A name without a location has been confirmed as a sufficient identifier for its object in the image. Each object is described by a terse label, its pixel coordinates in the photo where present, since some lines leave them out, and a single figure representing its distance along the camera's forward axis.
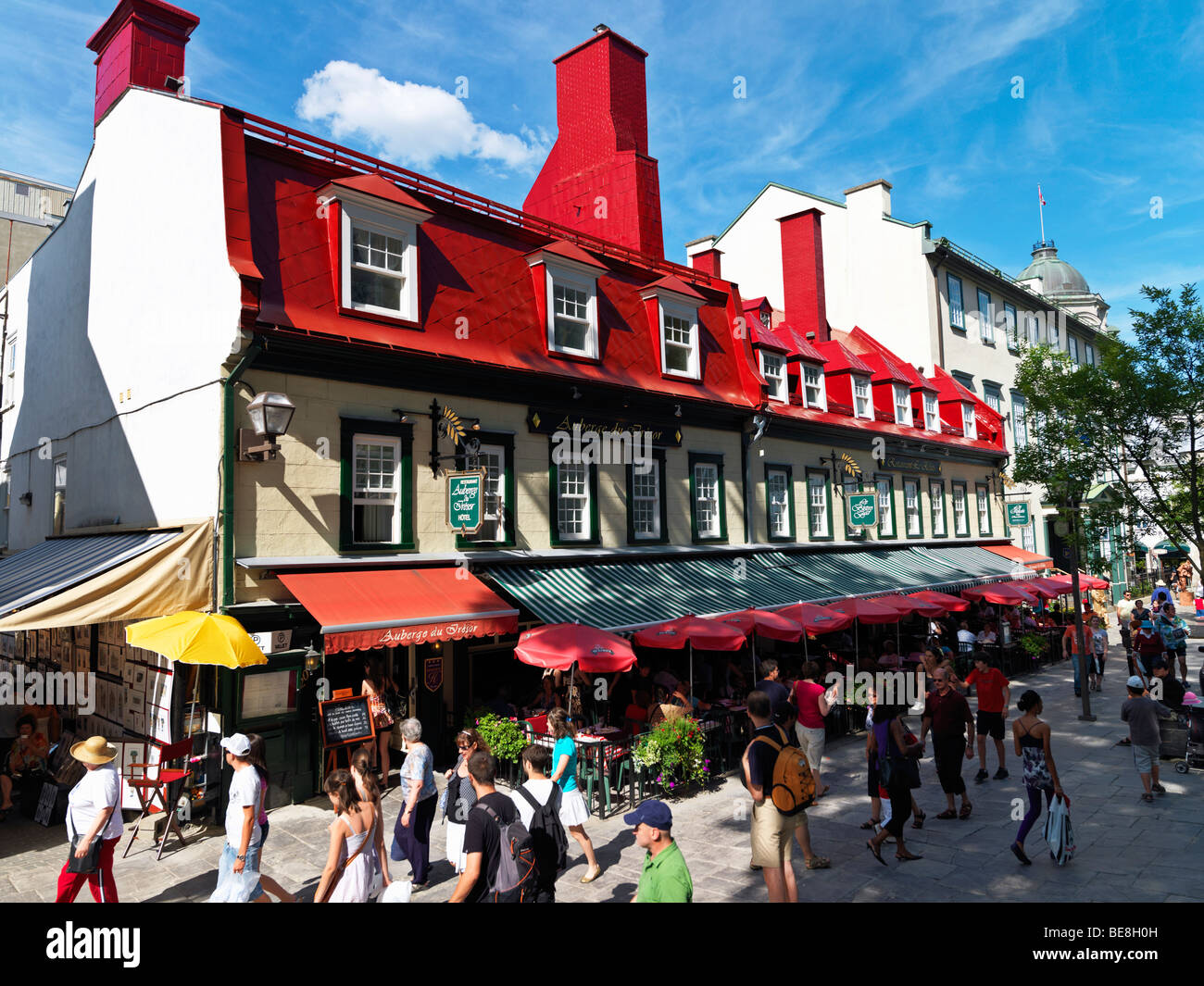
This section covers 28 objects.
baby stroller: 11.96
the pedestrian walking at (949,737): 9.79
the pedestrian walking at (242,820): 6.66
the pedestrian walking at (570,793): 8.17
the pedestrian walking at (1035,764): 8.23
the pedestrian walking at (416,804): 8.09
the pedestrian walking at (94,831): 6.75
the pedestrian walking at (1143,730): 10.32
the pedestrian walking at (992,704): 11.69
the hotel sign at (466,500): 12.27
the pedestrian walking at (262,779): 6.96
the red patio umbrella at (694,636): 12.44
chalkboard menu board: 11.08
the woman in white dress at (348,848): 5.91
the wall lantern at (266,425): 10.59
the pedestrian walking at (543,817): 5.52
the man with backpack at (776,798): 6.64
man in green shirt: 4.55
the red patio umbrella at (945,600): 18.08
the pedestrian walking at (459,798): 7.31
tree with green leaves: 20.73
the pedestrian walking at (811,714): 10.12
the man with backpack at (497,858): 5.28
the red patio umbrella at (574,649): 10.71
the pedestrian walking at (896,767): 8.42
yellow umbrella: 9.08
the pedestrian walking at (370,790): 6.32
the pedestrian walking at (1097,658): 18.78
